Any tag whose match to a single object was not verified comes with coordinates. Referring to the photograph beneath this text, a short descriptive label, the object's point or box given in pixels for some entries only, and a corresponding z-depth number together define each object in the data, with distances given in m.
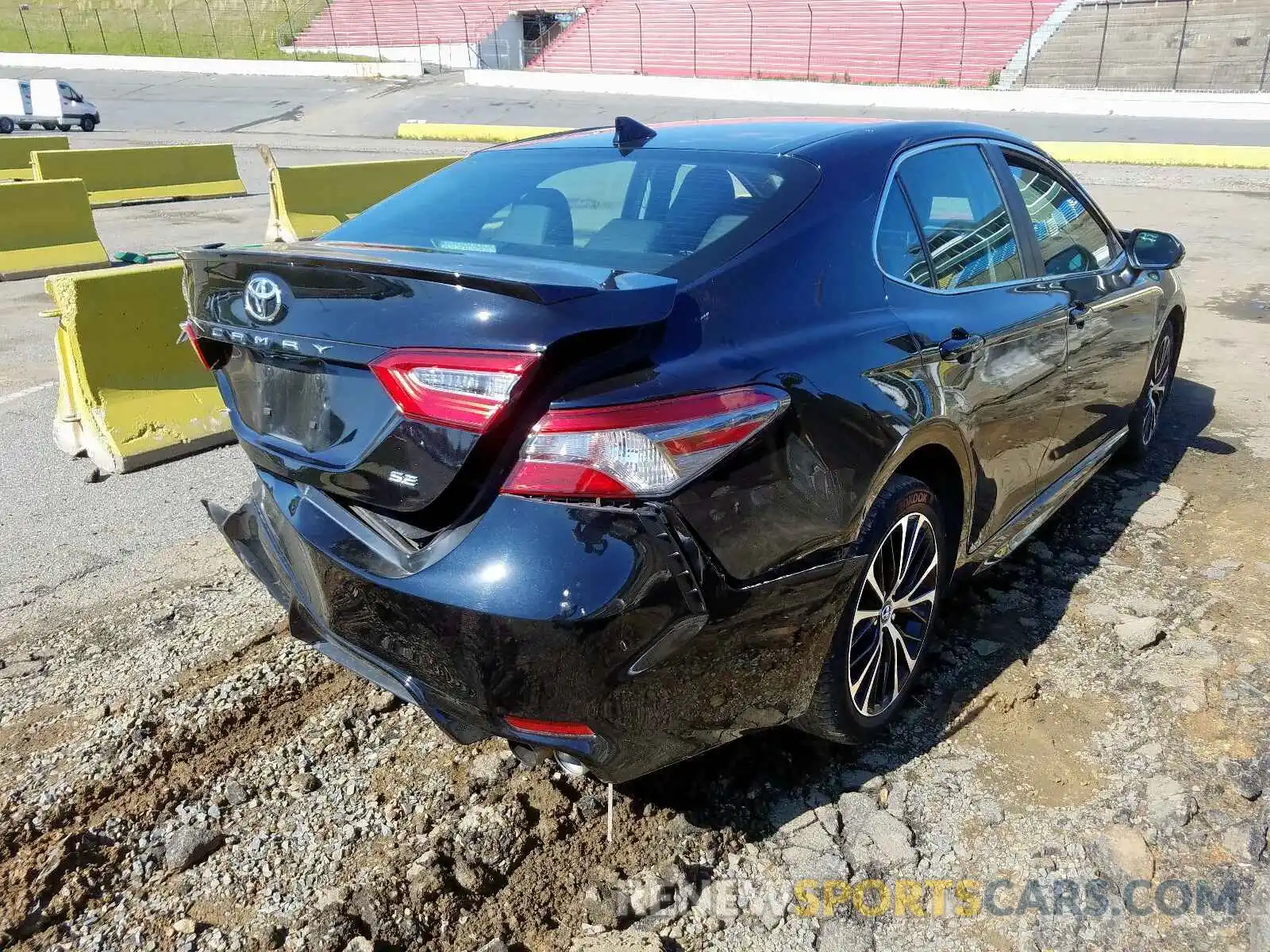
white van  32.69
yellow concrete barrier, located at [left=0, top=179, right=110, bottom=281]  10.72
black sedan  1.95
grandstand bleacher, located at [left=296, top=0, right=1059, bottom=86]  35.00
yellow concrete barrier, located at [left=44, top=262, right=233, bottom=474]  4.84
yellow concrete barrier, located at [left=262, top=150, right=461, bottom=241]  12.08
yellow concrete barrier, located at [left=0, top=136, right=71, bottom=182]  18.07
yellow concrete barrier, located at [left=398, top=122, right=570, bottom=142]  26.66
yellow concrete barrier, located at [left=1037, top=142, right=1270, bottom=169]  18.47
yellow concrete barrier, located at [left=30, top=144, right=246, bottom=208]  16.17
